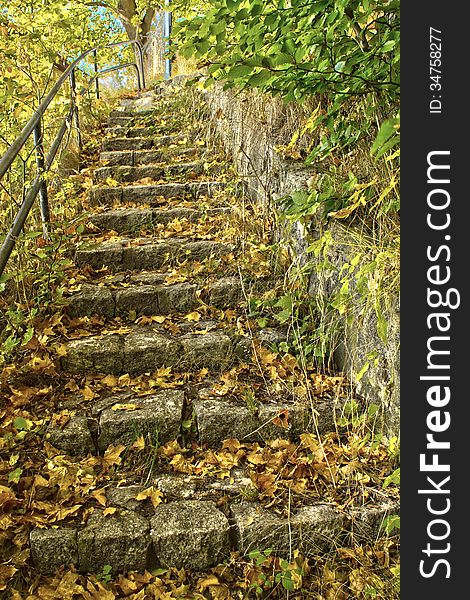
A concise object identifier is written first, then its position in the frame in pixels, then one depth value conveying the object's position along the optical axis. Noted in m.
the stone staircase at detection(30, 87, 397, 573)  2.33
